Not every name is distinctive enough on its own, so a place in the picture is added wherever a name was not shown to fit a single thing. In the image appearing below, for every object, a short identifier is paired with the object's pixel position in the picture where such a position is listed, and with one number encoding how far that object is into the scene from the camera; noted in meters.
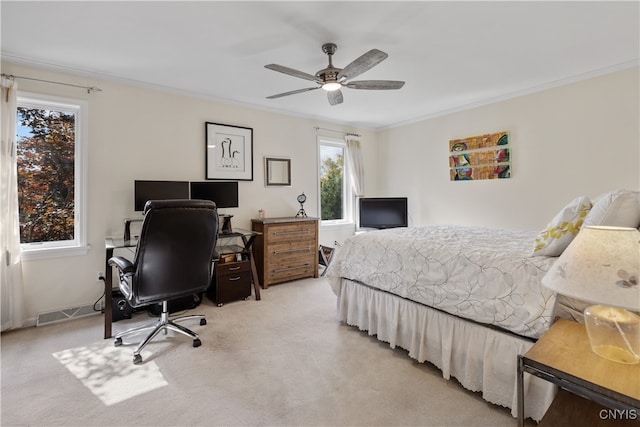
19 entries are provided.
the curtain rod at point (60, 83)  2.66
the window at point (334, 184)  5.11
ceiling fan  2.20
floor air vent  2.80
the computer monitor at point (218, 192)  3.54
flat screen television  4.95
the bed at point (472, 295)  1.52
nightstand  0.94
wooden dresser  3.94
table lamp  0.94
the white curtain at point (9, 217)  2.59
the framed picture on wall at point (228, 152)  3.82
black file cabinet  3.27
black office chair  2.09
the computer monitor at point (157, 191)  3.16
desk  2.52
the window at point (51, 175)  2.86
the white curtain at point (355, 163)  5.28
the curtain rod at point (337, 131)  4.88
